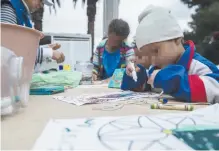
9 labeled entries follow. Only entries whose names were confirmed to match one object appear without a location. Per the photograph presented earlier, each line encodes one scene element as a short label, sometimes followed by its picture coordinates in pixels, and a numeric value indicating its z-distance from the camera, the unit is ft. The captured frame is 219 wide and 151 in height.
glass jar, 4.45
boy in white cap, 2.13
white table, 1.16
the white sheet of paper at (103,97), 2.15
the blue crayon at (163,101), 2.06
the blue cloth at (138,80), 2.84
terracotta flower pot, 1.71
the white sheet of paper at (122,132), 1.08
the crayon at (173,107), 1.79
